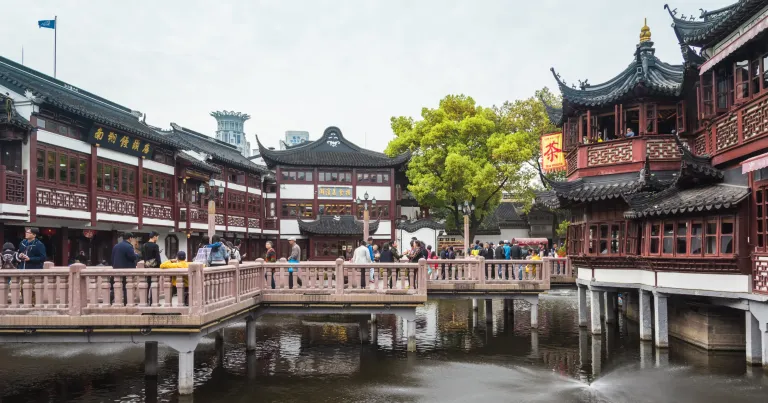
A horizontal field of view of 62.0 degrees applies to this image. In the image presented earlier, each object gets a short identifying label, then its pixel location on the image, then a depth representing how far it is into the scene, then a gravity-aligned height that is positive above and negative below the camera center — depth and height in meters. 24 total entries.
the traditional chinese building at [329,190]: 54.34 +2.99
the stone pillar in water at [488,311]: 25.93 -3.55
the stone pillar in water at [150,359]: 15.15 -3.17
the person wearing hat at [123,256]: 14.30 -0.69
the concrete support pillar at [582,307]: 24.19 -3.20
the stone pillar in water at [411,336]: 18.73 -3.32
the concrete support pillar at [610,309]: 25.58 -3.44
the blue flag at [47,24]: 32.26 +10.32
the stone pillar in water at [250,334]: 18.61 -3.23
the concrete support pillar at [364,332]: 21.42 -3.62
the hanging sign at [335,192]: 55.06 +2.81
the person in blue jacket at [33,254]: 14.15 -0.63
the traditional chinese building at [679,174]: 15.79 +1.46
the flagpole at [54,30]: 33.24 +10.33
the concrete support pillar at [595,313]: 22.47 -3.14
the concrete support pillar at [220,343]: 18.94 -3.58
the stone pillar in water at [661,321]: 19.14 -2.93
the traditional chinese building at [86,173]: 24.28 +2.50
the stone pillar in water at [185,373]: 13.16 -3.07
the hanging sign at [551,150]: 34.06 +3.96
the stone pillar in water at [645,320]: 20.38 -3.13
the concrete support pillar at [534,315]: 23.08 -3.31
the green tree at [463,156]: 44.69 +4.86
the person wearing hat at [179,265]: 13.42 -0.88
